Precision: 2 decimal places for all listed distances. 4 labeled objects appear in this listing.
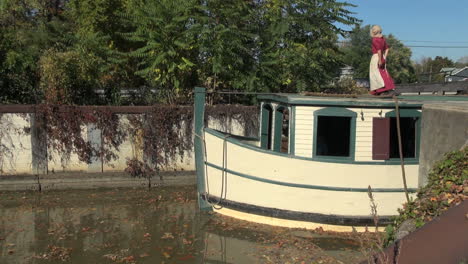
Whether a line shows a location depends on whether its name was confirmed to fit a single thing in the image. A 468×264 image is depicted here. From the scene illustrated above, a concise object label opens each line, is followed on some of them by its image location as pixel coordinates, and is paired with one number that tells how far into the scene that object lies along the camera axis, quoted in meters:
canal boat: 7.81
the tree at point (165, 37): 12.90
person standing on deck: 8.39
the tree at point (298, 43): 13.95
